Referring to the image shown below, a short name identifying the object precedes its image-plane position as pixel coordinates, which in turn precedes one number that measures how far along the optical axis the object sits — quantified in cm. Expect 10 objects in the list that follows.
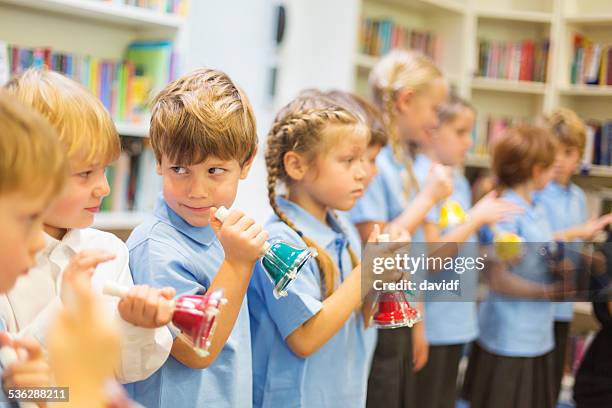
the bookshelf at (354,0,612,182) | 424
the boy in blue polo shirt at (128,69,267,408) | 121
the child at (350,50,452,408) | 218
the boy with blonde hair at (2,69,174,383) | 104
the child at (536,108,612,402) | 304
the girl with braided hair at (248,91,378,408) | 146
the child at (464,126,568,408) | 263
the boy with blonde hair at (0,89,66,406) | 74
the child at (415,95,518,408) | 241
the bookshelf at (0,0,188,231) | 279
